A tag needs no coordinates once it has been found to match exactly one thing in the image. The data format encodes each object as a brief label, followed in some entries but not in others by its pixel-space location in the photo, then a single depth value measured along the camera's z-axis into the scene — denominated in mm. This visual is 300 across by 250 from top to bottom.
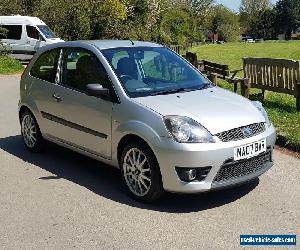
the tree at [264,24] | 127738
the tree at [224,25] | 104250
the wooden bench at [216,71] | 10281
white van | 23391
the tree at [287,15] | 127131
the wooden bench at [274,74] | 9966
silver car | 4750
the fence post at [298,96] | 9398
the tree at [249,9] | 132875
